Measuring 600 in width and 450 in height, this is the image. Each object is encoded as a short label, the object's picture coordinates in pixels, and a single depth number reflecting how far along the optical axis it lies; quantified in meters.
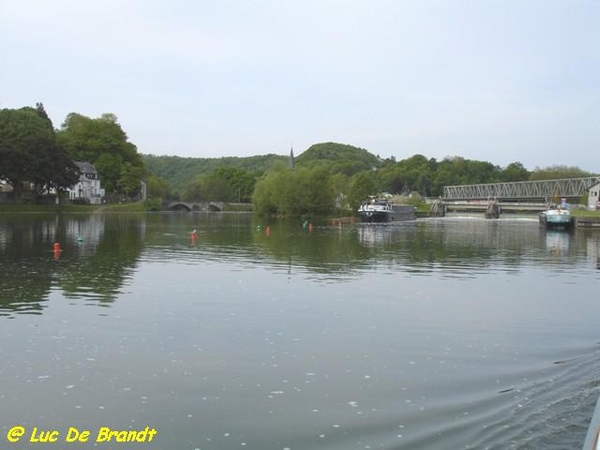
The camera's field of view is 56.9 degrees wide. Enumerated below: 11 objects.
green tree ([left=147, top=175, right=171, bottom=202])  170.88
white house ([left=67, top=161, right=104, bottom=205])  139.88
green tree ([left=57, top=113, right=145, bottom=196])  145.62
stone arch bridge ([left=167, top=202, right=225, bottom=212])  176.85
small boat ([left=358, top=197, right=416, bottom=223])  102.25
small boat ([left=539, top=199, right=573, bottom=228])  81.88
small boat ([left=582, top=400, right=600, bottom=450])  7.35
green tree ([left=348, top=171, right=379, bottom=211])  131.75
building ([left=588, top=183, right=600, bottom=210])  106.78
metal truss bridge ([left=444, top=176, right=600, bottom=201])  148.02
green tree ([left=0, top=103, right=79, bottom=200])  99.00
